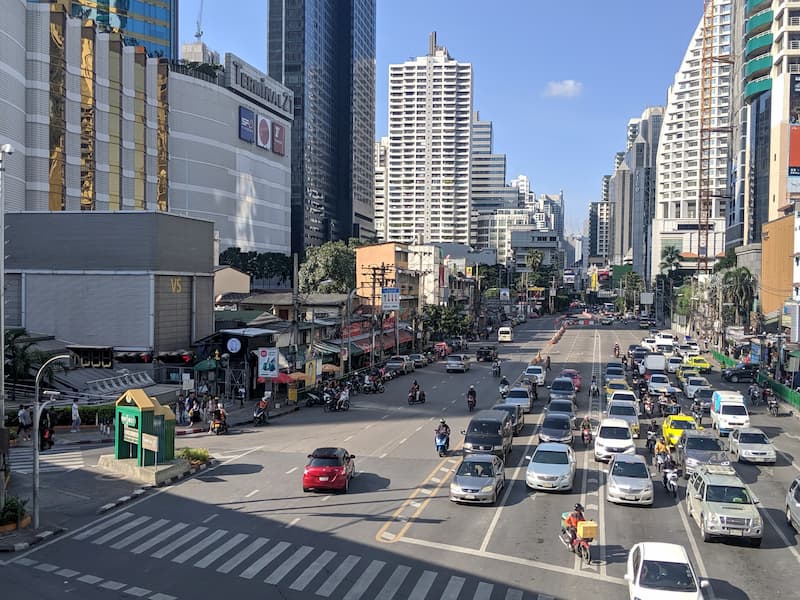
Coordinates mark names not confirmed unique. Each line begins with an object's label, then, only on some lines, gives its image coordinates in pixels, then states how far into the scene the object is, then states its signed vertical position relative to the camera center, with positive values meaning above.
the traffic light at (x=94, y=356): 23.30 -2.20
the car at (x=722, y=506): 19.78 -5.68
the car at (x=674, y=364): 64.86 -6.15
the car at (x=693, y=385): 49.25 -6.01
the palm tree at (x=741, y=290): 87.88 +0.10
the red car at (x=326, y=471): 25.00 -5.96
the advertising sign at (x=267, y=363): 44.12 -4.42
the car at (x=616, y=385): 45.75 -5.71
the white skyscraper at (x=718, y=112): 196.25 +45.28
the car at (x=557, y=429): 31.80 -5.81
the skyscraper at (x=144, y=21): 115.38 +40.33
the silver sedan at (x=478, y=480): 23.42 -5.88
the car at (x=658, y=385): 48.97 -6.04
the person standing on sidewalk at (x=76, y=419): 36.38 -6.36
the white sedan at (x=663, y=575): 15.02 -5.61
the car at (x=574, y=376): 52.12 -5.96
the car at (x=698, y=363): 64.59 -6.15
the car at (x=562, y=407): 38.22 -5.84
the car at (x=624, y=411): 36.00 -5.71
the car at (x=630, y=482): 23.59 -5.87
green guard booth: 27.48 -5.22
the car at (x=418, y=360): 71.81 -6.75
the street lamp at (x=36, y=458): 21.23 -4.83
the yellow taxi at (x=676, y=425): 33.28 -5.94
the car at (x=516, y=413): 36.00 -5.87
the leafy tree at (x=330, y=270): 105.38 +2.15
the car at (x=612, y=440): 29.73 -5.82
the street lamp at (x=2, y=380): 21.78 -2.94
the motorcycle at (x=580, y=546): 18.55 -6.24
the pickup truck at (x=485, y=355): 77.81 -6.71
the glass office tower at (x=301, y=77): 180.62 +48.67
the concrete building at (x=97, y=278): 48.16 +0.30
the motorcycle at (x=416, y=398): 47.94 -6.82
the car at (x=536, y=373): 53.39 -5.90
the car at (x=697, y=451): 27.38 -5.82
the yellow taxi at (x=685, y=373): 54.86 -6.01
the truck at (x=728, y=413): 37.16 -5.91
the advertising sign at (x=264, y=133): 131.12 +25.85
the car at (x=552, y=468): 25.06 -5.87
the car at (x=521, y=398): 42.38 -6.01
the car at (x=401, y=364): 64.75 -6.50
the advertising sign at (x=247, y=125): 124.06 +25.60
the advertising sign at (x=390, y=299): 72.79 -1.19
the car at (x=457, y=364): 67.25 -6.62
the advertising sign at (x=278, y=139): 139.62 +26.40
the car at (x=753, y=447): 30.41 -6.14
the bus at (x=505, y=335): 104.69 -6.31
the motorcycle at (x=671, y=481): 25.34 -6.20
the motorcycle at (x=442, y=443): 31.18 -6.24
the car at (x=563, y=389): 44.28 -5.79
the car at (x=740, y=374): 59.84 -6.36
